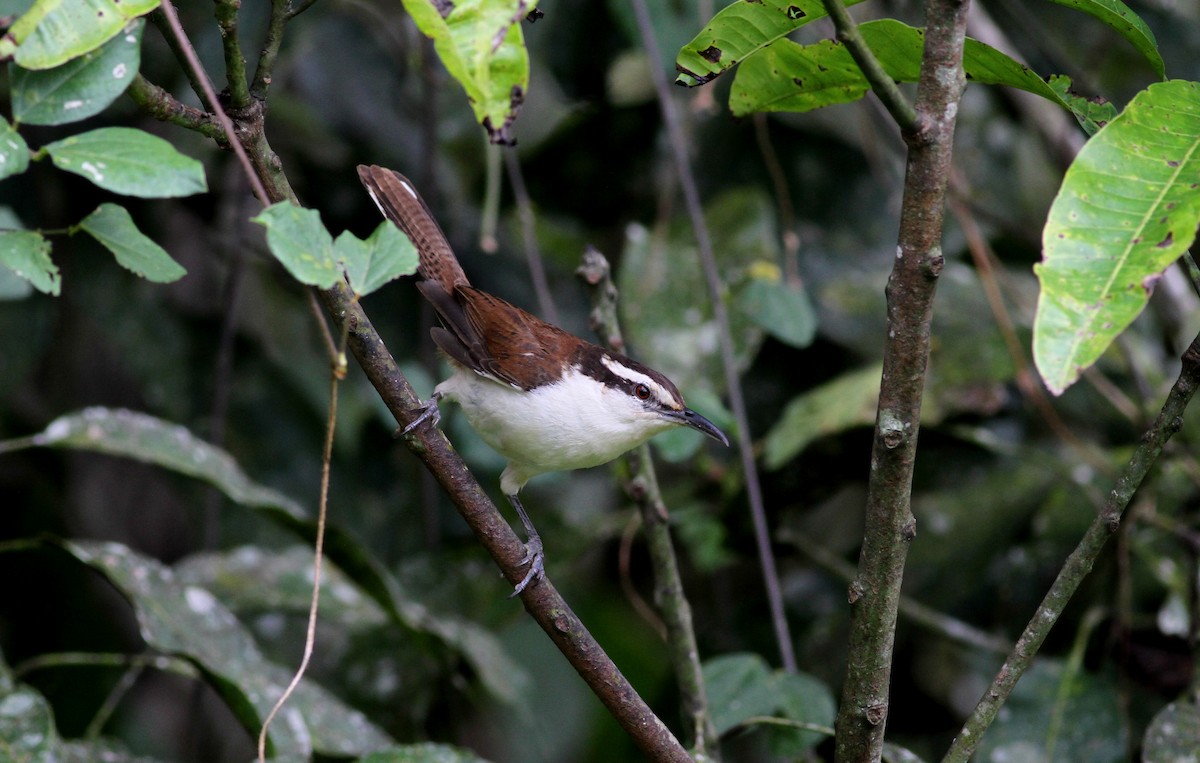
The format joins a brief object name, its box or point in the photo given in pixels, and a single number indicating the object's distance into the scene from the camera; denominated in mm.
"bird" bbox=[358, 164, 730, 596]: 6137
